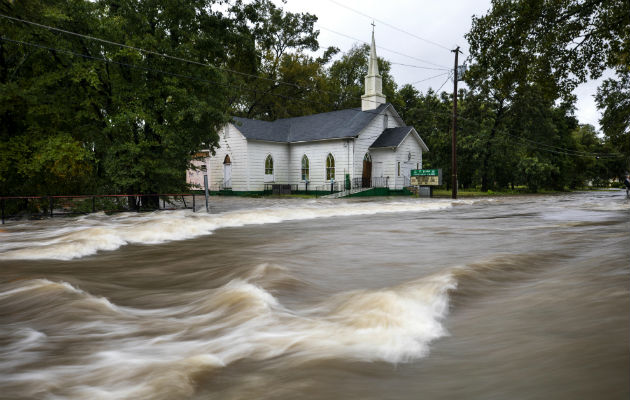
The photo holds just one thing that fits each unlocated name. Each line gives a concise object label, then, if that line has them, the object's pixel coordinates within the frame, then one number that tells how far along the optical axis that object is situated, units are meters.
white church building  36.72
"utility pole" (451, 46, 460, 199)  29.70
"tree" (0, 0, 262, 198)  15.27
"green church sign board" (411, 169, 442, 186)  33.56
